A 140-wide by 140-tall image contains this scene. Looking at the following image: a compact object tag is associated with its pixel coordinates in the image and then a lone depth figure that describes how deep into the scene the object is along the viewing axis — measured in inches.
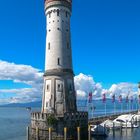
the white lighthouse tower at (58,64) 1444.9
